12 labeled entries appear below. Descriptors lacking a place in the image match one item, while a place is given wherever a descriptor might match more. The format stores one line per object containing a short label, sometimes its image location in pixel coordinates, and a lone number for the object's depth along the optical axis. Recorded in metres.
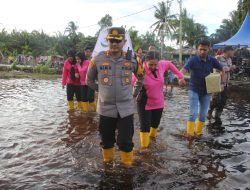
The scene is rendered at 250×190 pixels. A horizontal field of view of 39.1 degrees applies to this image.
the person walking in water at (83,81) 9.23
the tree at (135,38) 47.28
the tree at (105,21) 64.78
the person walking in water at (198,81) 6.80
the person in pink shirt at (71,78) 9.37
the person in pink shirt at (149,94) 5.92
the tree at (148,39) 53.56
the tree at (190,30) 60.31
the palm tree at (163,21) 60.56
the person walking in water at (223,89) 8.48
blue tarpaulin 21.31
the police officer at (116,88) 4.68
